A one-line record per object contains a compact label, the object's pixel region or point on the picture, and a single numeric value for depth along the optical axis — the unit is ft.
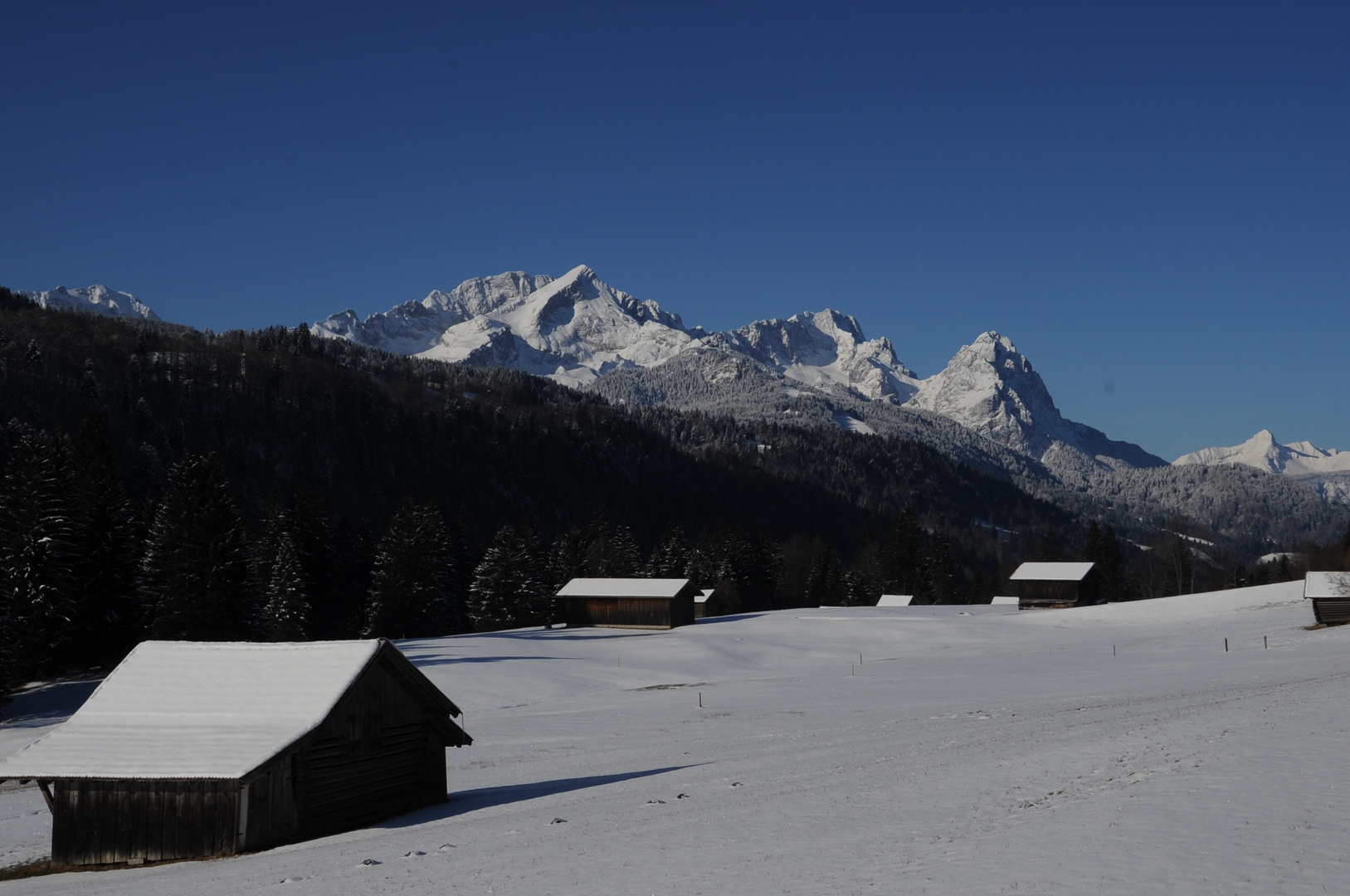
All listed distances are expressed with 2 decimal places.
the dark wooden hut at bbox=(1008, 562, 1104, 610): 358.84
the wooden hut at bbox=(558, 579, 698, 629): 286.05
